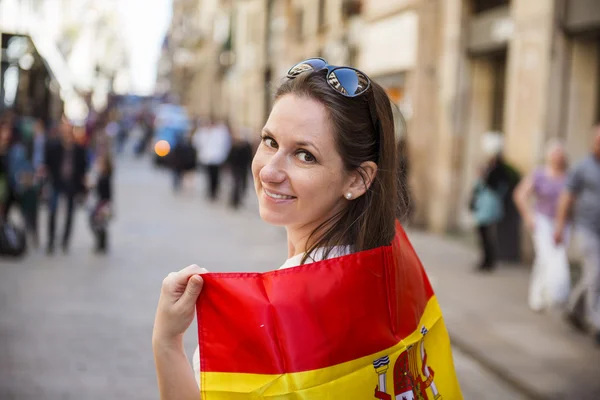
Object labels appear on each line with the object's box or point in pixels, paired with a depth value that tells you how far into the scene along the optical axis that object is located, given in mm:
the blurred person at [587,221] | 7340
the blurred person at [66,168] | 12148
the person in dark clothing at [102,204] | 11680
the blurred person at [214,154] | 21625
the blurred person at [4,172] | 10633
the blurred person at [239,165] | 19594
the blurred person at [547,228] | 8117
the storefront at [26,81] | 22497
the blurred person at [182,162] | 22797
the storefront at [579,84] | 11406
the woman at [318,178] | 1744
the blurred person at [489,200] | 10750
